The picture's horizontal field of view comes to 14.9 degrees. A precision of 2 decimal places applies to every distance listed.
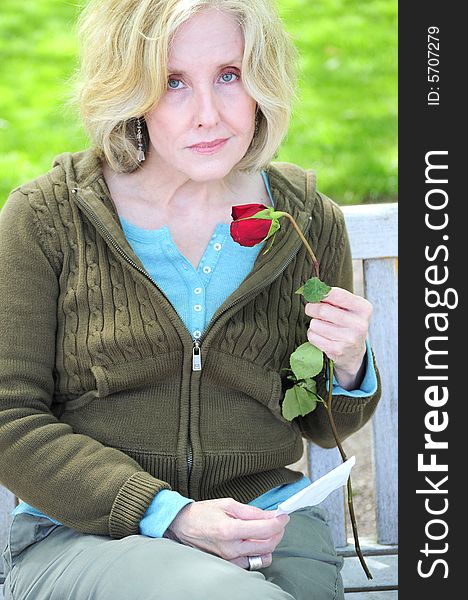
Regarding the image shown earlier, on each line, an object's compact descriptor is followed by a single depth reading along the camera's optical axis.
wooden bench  4.50
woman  3.46
